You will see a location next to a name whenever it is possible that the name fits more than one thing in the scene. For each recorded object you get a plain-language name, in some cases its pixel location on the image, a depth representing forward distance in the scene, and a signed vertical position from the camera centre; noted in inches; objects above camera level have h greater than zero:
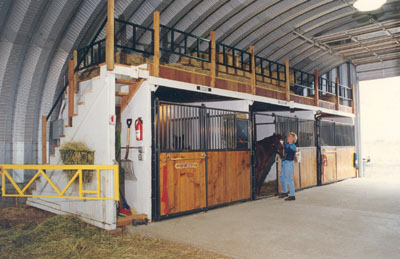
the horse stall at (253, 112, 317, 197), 372.8 -20.4
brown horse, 350.3 -11.2
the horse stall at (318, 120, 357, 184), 473.4 -13.2
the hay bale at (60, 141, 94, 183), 231.8 -7.9
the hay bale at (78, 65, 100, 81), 255.1 +56.6
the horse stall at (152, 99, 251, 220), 245.3 -22.7
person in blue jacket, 325.3 -18.3
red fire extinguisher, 244.2 +12.0
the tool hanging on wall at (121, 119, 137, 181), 248.5 -16.4
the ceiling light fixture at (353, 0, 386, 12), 329.3 +140.6
